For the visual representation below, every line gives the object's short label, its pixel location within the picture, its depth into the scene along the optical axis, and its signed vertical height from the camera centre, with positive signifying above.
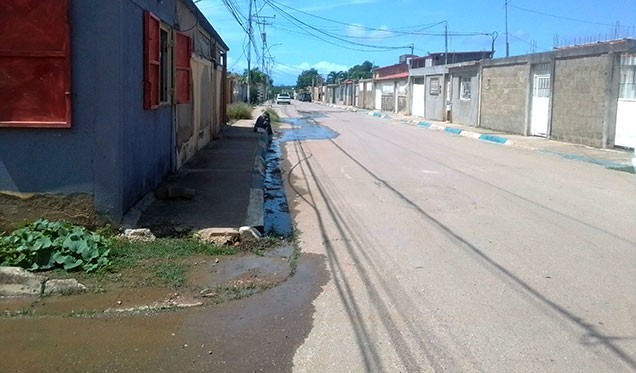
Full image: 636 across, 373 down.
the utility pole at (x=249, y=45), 52.09 +5.14
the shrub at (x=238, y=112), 36.09 -0.39
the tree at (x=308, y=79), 166.38 +7.69
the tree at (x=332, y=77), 147.44 +7.10
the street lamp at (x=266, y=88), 103.00 +2.83
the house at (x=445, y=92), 36.78 +1.15
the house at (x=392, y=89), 57.94 +1.88
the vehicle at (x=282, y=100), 97.50 +0.96
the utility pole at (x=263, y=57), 71.99 +6.48
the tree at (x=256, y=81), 69.27 +3.34
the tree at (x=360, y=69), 130.14 +8.59
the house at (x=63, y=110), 7.32 -0.09
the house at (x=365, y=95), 76.25 +1.66
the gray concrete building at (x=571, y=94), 20.59 +0.67
